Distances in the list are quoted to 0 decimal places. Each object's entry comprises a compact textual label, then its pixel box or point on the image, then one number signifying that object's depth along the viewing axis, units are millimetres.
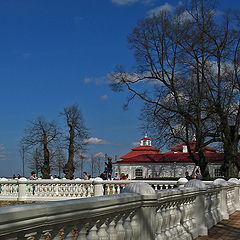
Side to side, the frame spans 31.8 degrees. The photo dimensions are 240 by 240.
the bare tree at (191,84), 30984
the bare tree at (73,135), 47812
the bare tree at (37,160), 57350
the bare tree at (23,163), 73156
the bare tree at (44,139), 50041
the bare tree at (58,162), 66625
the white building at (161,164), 62156
